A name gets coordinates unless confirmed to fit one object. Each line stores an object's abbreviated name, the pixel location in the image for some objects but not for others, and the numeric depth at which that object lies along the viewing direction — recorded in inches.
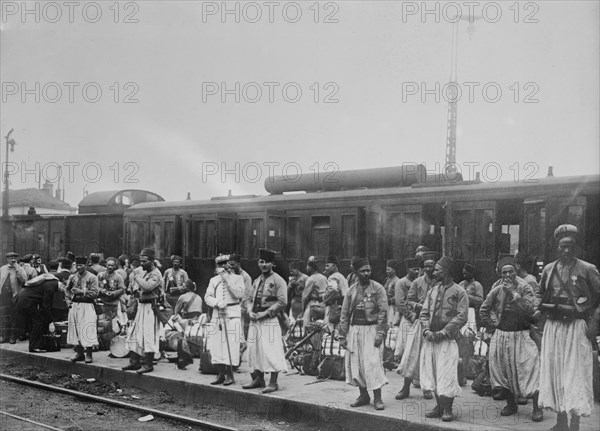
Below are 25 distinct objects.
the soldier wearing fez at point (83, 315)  423.5
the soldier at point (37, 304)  473.7
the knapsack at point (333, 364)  366.3
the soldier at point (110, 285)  447.9
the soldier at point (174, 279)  544.7
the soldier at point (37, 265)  580.3
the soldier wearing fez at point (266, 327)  333.4
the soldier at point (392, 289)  432.5
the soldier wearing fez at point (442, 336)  276.2
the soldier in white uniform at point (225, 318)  352.9
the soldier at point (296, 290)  503.5
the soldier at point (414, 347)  320.2
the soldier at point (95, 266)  473.4
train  487.8
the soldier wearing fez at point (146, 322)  386.0
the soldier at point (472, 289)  386.6
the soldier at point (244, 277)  364.2
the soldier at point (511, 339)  288.4
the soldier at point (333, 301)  379.2
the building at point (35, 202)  2052.2
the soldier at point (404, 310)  342.2
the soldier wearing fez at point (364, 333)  297.4
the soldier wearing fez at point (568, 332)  243.1
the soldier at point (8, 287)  540.4
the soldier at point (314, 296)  429.4
